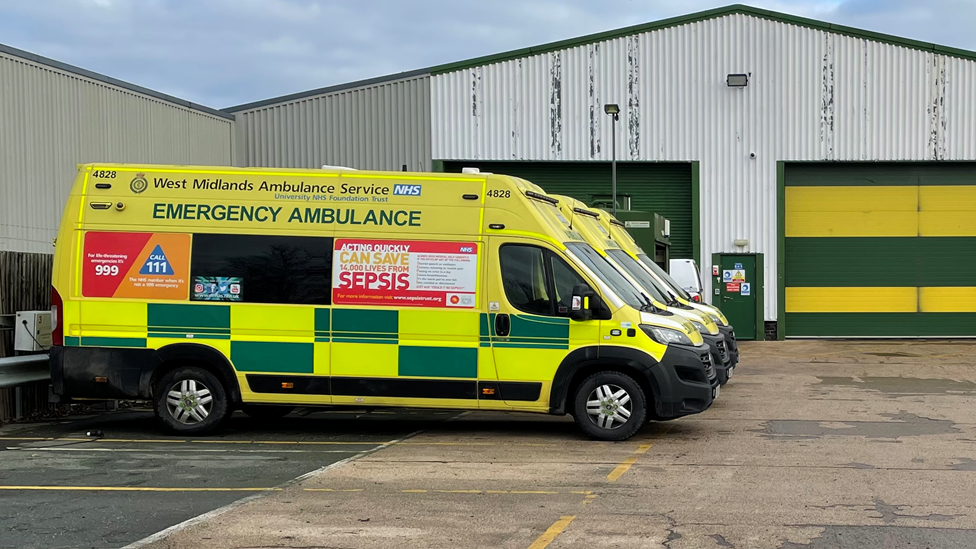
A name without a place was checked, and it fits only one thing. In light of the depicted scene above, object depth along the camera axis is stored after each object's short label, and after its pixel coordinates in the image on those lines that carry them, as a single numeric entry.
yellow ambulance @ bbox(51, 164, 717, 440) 10.17
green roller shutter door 26.61
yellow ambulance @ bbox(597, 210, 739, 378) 14.47
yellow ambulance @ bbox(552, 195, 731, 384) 11.65
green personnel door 26.39
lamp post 22.05
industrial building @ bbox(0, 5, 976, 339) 25.91
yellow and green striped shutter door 26.23
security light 26.02
